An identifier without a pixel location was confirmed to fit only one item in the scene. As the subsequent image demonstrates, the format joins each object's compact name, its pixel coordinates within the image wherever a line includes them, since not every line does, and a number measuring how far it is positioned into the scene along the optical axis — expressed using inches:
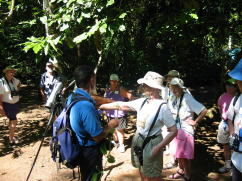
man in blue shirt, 103.7
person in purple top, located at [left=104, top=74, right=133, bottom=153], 230.8
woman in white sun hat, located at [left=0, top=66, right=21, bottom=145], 246.7
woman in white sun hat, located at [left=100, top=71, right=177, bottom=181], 123.6
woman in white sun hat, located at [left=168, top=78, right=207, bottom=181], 170.1
